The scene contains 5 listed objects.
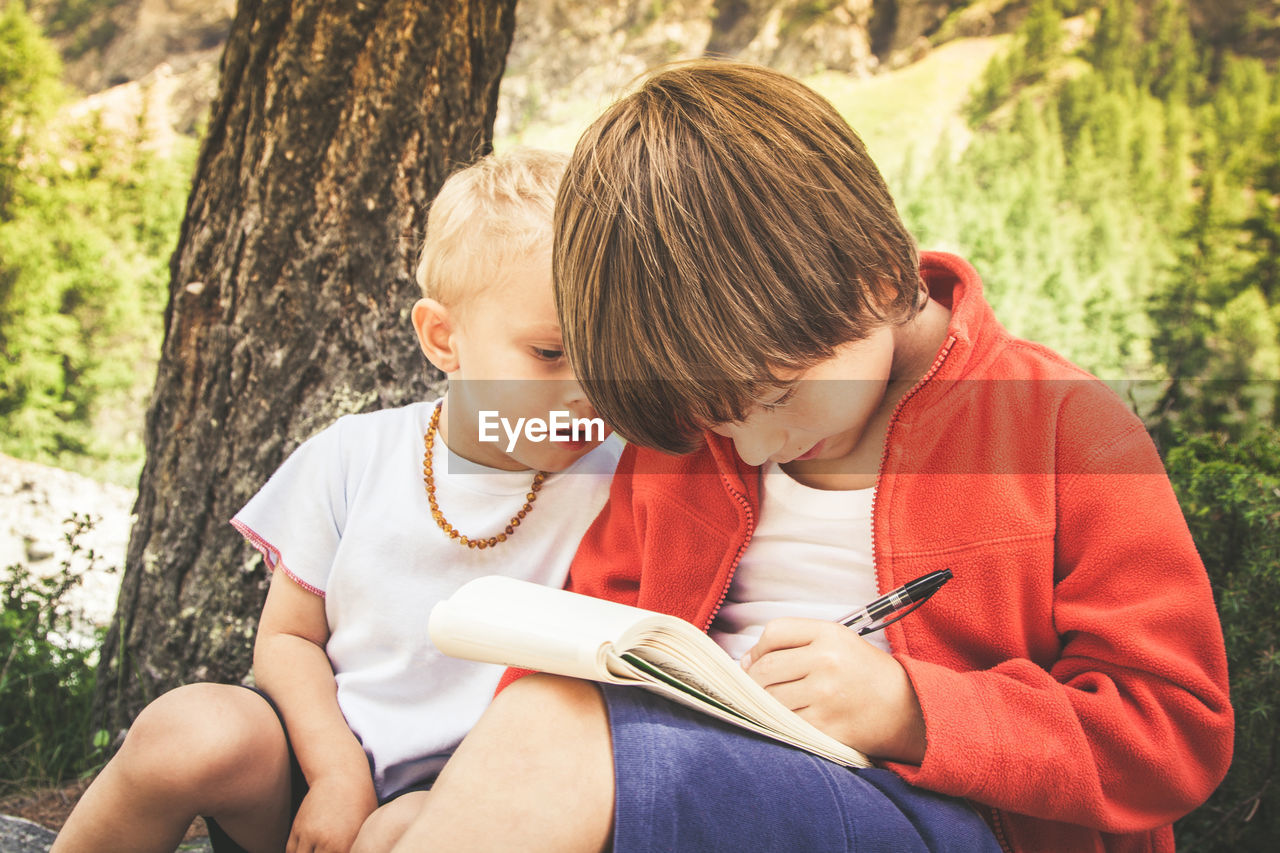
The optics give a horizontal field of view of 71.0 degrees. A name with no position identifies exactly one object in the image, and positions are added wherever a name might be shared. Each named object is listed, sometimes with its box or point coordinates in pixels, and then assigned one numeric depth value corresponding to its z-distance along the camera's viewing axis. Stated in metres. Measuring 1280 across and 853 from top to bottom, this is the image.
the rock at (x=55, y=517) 4.25
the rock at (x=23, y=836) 1.53
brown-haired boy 0.87
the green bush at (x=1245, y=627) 1.51
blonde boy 1.27
